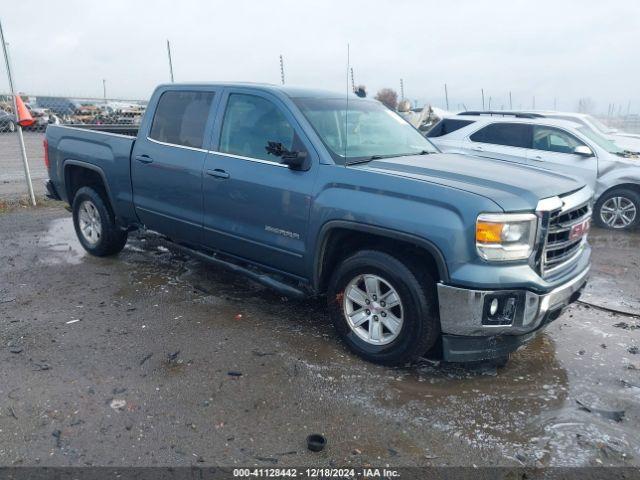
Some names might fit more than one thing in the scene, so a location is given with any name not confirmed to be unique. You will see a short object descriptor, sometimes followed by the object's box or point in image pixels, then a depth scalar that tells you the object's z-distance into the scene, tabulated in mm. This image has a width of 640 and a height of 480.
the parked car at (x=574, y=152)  8070
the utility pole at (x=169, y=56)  11445
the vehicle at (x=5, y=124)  11595
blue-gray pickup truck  3193
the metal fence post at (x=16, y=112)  7994
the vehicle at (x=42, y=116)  19078
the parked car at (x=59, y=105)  13789
